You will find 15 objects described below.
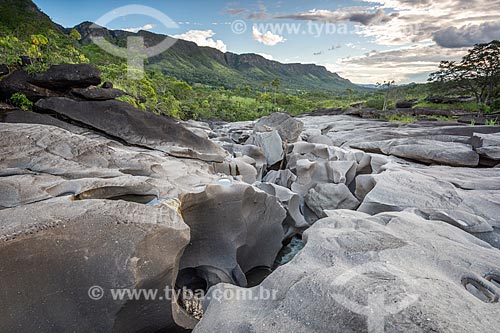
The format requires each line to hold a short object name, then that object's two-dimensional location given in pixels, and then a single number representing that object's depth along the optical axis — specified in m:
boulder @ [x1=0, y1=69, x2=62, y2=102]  8.45
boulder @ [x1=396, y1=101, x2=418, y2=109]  34.66
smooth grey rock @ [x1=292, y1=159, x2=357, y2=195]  10.41
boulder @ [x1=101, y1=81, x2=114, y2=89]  10.14
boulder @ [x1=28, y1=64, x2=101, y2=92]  8.87
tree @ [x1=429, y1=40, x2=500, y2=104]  29.70
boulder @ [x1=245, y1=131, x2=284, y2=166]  13.86
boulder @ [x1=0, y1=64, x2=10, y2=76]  8.90
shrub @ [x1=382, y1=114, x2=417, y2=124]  22.00
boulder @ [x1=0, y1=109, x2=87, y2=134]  7.52
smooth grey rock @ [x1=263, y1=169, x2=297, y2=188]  11.20
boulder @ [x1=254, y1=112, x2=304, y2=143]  16.08
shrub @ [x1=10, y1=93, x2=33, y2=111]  8.38
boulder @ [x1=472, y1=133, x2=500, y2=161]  9.26
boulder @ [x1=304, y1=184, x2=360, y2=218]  9.20
